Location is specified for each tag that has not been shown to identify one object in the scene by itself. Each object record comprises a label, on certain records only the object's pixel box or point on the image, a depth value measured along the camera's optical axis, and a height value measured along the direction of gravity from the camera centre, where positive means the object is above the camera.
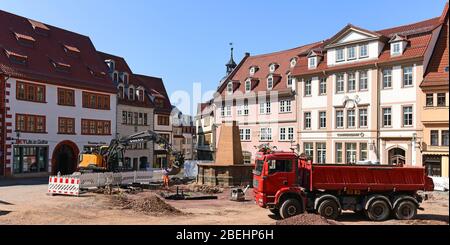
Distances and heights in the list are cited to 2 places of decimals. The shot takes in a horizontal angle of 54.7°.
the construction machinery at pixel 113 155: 32.41 -1.16
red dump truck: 18.02 -1.91
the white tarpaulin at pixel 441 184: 31.30 -2.96
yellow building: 34.14 +2.23
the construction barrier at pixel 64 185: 25.95 -2.75
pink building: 48.09 +4.82
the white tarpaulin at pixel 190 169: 40.42 -2.66
